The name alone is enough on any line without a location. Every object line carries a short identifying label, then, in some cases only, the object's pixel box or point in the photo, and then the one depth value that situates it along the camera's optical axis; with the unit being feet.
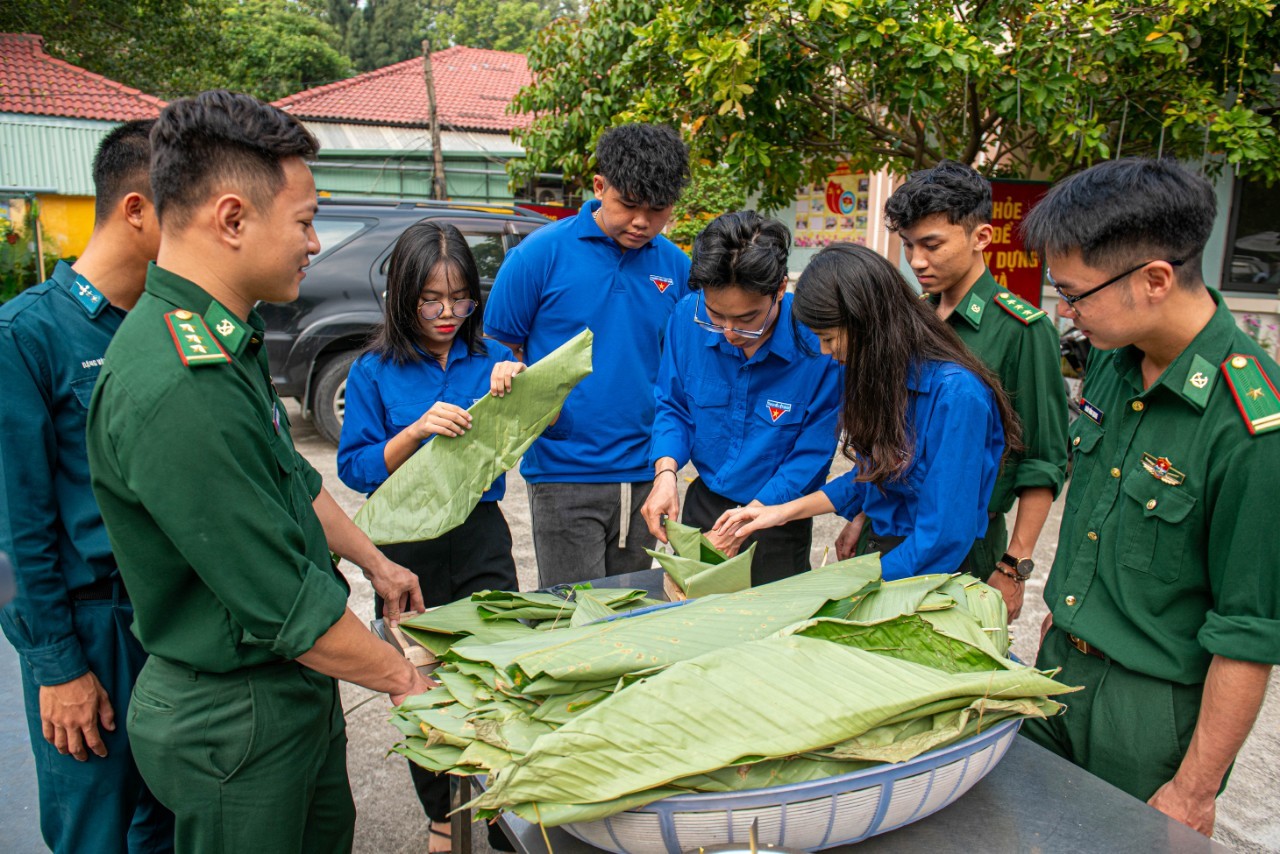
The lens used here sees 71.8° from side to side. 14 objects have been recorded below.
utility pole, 72.28
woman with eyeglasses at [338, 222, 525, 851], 8.44
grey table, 4.24
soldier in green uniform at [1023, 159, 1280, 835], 4.90
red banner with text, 19.08
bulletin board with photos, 34.42
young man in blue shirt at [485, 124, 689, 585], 9.91
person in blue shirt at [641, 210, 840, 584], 7.72
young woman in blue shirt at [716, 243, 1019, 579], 6.22
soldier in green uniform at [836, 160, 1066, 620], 7.97
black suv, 22.82
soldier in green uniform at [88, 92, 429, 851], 4.42
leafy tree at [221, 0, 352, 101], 101.30
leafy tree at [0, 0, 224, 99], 62.95
